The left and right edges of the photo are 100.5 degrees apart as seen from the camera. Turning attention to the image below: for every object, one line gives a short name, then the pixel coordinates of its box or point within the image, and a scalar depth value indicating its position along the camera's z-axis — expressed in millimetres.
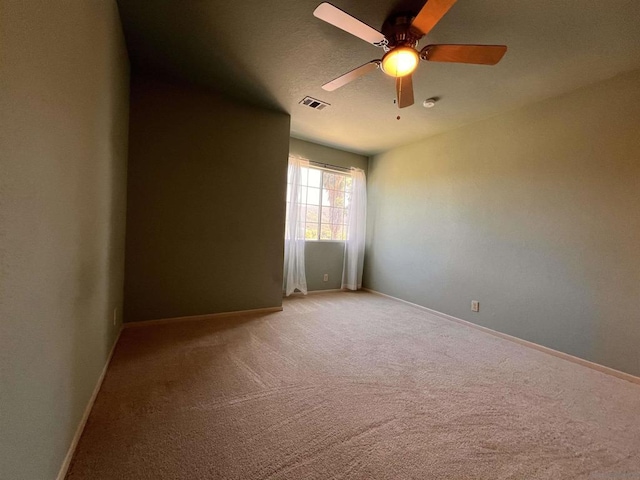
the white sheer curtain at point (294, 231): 4031
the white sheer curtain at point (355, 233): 4680
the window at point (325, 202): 4316
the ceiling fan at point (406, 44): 1434
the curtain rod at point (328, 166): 4332
